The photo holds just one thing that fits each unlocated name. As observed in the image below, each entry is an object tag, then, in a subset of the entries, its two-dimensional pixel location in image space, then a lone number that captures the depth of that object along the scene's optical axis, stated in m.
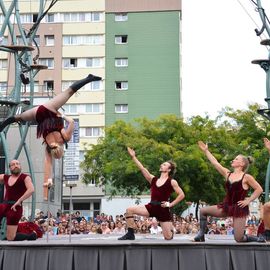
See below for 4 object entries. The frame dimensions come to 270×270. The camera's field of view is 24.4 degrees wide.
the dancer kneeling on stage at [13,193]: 10.34
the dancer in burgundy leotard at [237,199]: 9.46
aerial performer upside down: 9.74
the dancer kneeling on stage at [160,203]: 10.30
